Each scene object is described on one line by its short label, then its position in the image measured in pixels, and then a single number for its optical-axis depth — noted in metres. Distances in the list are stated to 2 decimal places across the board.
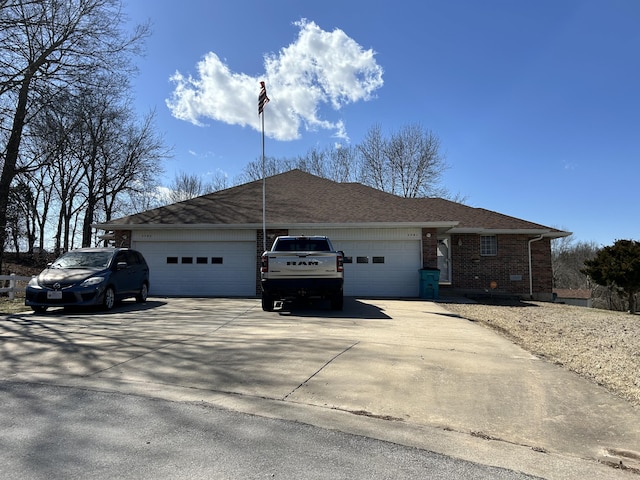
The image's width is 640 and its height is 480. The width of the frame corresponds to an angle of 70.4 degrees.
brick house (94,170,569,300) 17.52
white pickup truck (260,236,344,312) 10.72
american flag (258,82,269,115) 16.92
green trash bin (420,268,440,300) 16.69
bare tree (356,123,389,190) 36.66
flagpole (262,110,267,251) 16.90
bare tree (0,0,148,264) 13.73
